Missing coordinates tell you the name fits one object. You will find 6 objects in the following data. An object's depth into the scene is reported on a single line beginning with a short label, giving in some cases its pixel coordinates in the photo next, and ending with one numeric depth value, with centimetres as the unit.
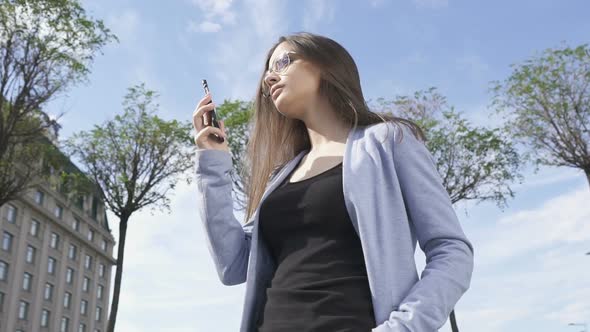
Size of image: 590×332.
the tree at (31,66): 1530
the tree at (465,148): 2077
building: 4988
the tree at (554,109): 1969
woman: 174
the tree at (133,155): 1833
